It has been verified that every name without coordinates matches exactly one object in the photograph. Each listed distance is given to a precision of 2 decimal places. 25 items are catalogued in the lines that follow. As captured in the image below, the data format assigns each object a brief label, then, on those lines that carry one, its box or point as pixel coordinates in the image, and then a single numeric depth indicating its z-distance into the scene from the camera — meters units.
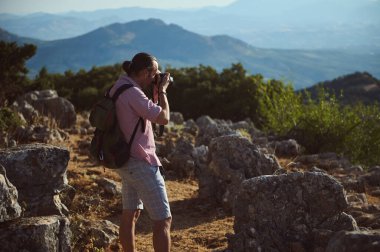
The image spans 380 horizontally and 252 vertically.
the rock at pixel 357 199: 7.98
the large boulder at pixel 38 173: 6.06
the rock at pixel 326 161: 11.87
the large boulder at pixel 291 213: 5.61
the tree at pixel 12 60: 29.20
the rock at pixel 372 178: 10.41
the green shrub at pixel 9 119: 12.09
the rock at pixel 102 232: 6.26
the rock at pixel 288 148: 13.34
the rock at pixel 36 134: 11.59
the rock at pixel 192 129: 16.25
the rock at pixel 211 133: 12.62
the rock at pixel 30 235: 4.45
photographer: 4.59
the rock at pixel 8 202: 4.42
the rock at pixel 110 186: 8.69
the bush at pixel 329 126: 14.73
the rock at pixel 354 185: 9.71
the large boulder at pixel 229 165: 8.71
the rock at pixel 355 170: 11.47
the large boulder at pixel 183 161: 10.67
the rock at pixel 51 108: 14.84
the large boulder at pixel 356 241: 3.78
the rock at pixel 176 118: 20.67
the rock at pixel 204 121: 18.38
